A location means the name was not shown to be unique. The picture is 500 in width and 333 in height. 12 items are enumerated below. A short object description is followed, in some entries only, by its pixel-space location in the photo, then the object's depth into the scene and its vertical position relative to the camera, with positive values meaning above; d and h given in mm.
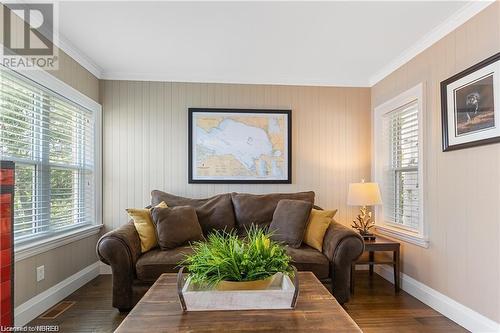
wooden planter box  1468 -613
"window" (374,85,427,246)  3016 +57
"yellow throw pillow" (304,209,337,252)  2929 -551
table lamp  3295 -297
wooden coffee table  1301 -662
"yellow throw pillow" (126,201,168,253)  2822 -524
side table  3023 -777
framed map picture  3766 +304
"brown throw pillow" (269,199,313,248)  2988 -511
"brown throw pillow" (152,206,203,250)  2850 -529
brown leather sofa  2531 -756
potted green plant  1528 -474
